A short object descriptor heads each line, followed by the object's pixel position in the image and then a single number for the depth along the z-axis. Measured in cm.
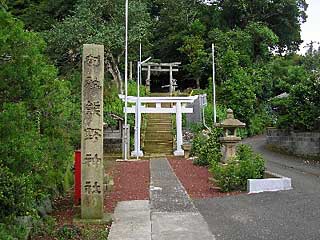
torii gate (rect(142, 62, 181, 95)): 2513
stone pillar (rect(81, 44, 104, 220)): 542
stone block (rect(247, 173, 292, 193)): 713
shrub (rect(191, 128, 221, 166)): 1117
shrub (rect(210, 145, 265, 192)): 741
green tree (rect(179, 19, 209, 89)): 2409
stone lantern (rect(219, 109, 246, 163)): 966
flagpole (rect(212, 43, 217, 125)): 1798
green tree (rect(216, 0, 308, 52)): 2482
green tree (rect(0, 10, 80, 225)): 380
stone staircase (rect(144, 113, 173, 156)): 1619
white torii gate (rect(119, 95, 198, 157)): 1535
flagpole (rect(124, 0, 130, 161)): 1433
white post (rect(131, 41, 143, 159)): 1492
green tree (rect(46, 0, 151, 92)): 1803
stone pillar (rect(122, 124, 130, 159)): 1434
